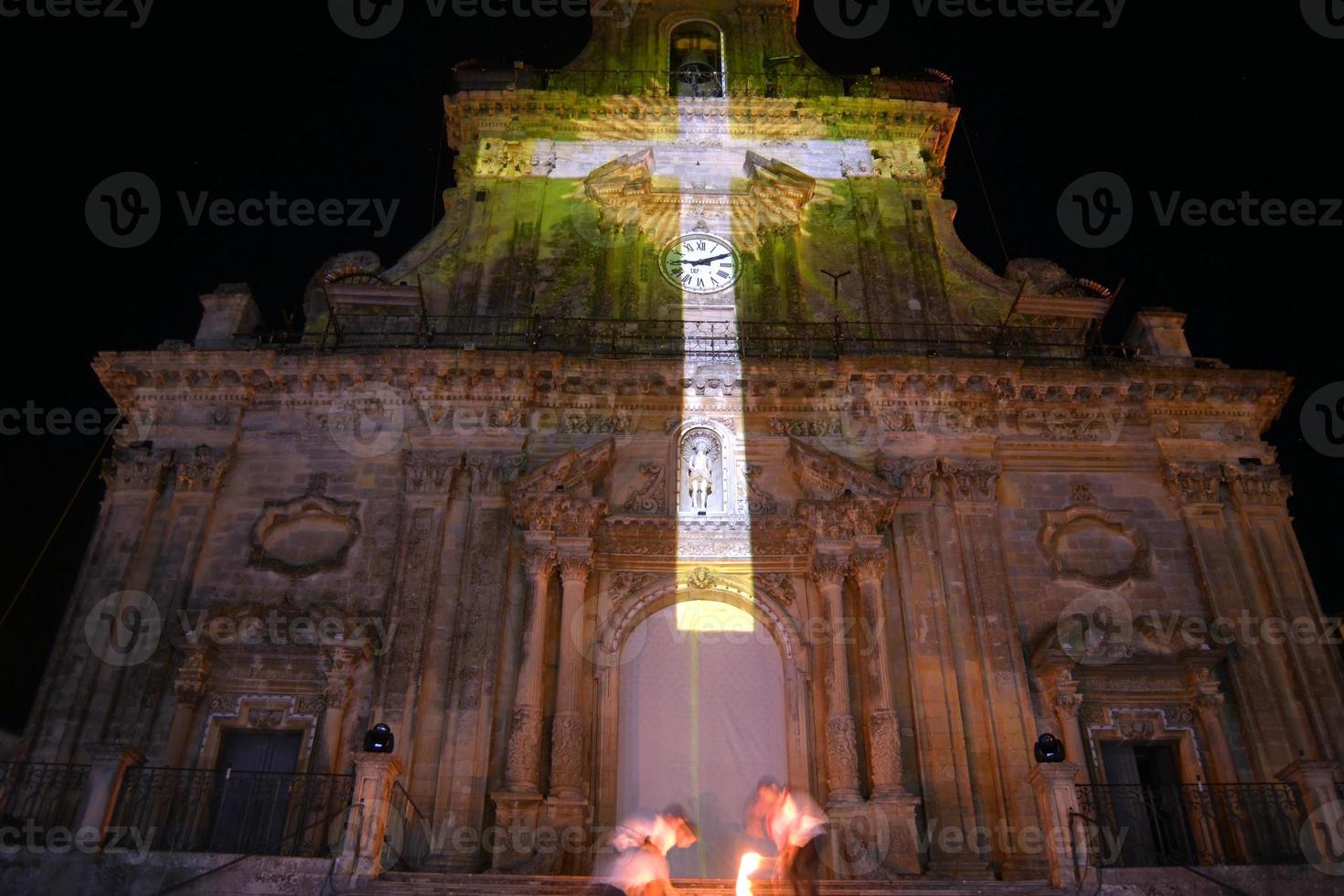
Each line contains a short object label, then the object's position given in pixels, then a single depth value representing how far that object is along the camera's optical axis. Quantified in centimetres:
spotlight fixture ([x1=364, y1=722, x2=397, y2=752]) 1310
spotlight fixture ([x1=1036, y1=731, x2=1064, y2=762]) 1283
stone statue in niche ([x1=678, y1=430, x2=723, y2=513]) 1809
